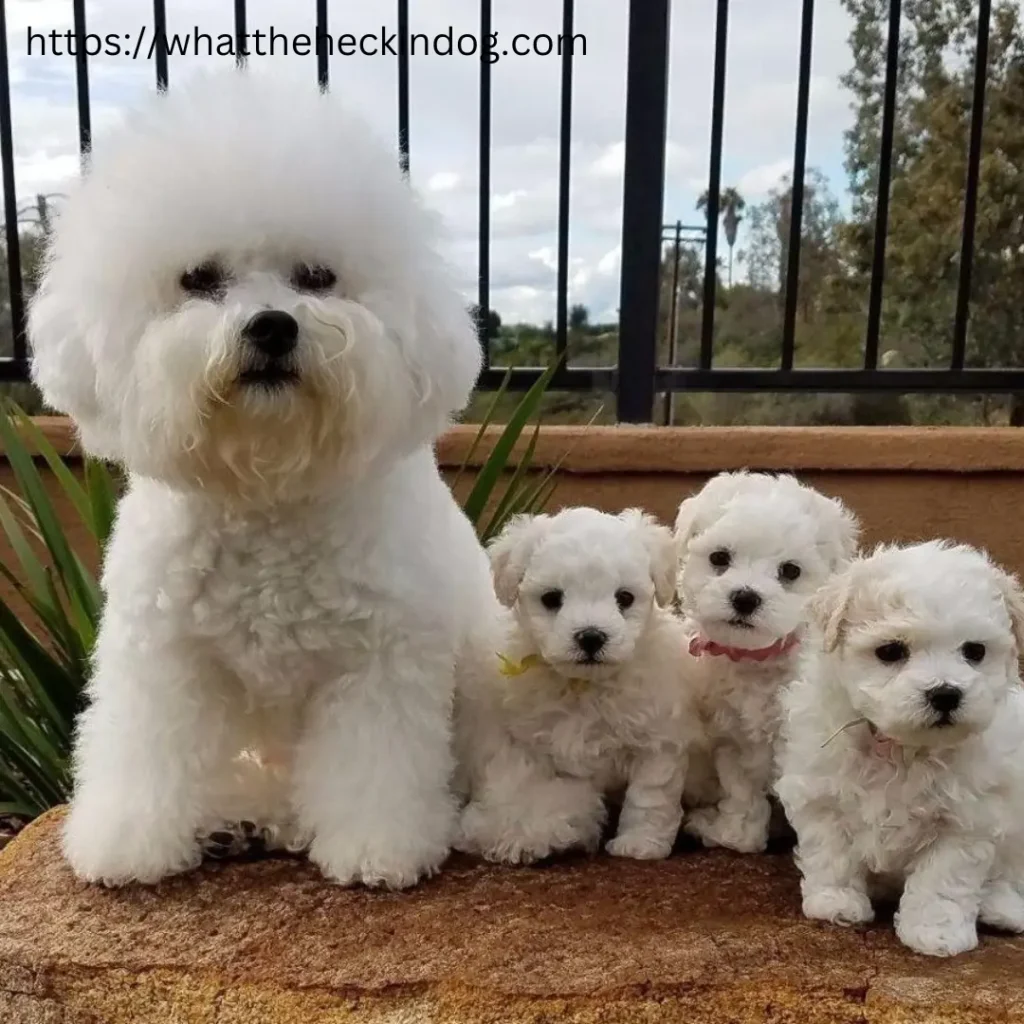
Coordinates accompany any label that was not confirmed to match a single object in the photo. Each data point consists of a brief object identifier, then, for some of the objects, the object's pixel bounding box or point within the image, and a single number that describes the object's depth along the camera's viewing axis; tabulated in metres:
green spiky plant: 1.94
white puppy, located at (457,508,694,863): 1.44
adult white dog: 1.23
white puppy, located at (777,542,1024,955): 1.18
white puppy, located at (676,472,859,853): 1.44
